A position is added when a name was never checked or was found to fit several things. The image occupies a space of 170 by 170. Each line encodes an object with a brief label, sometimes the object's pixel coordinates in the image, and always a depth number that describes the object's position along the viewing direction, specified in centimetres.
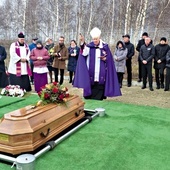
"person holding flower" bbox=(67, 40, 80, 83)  932
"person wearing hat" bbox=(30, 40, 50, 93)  744
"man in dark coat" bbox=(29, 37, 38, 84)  928
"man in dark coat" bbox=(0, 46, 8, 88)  842
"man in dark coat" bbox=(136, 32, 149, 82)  900
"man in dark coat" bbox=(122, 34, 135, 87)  871
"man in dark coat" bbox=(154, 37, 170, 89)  823
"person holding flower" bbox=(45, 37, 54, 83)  938
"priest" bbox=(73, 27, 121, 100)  517
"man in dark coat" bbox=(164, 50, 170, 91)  800
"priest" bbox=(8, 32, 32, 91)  731
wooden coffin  273
